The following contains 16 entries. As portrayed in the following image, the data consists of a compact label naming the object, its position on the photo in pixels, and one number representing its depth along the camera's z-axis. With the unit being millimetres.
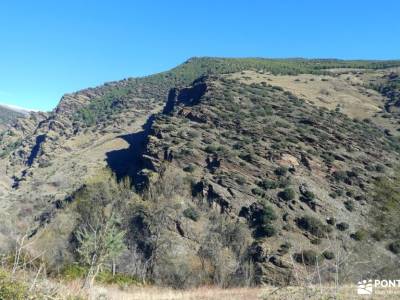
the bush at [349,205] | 49781
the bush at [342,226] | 45500
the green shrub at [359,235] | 44047
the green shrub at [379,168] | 60309
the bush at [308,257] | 40219
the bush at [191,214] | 47344
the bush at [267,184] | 51938
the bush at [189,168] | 55531
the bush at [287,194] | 50062
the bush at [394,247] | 42728
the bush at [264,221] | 44375
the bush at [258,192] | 51056
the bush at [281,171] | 54781
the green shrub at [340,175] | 55625
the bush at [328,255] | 41281
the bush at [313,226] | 44278
